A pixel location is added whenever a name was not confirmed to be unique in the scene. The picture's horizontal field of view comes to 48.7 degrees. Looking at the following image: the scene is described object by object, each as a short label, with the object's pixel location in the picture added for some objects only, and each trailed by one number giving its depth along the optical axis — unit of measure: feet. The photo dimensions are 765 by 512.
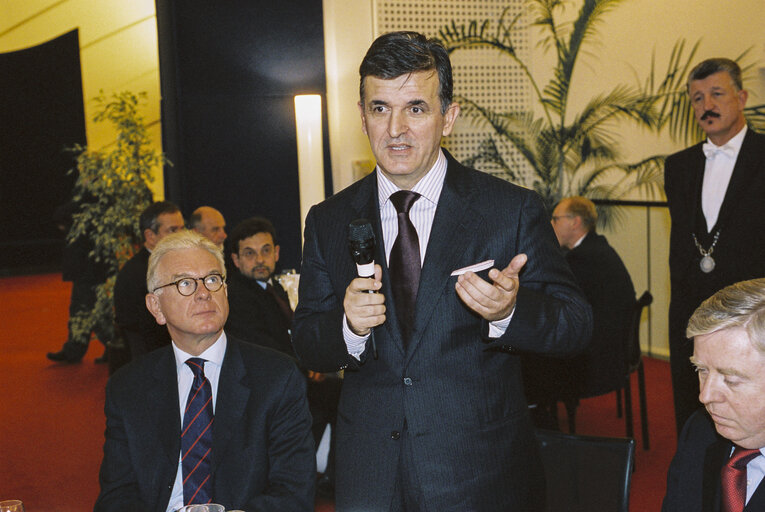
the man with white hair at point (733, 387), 5.45
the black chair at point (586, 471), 7.07
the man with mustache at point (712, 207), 11.42
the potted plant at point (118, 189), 22.85
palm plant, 23.41
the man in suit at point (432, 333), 5.99
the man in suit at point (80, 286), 25.61
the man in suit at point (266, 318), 13.94
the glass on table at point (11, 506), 5.61
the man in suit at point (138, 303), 14.66
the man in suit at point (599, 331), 14.85
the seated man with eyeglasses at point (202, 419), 7.48
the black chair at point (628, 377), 15.46
